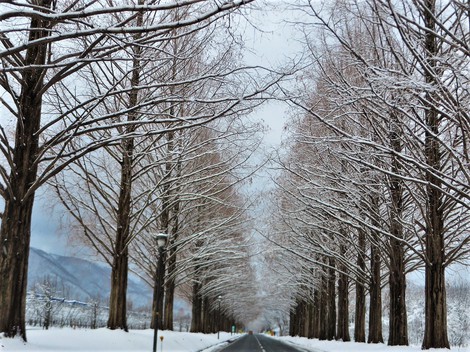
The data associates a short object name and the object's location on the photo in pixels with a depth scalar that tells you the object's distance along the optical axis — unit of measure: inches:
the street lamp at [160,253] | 592.7
